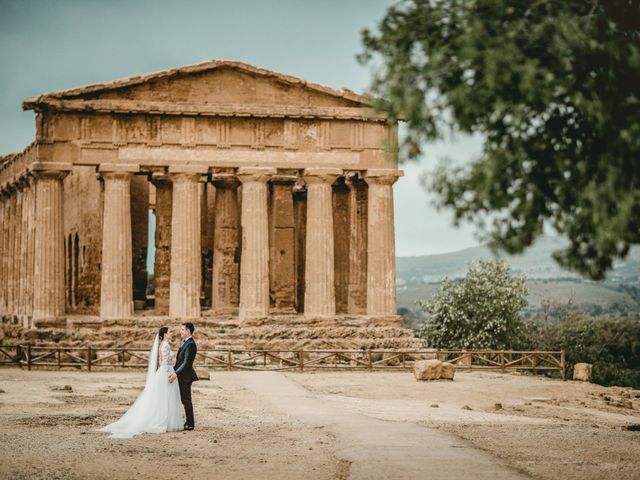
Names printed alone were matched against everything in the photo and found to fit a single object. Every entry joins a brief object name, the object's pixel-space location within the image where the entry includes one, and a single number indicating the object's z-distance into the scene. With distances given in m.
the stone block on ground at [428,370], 32.16
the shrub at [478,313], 50.34
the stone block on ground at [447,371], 32.66
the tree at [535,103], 10.99
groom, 18.25
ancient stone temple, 37.94
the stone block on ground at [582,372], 36.75
